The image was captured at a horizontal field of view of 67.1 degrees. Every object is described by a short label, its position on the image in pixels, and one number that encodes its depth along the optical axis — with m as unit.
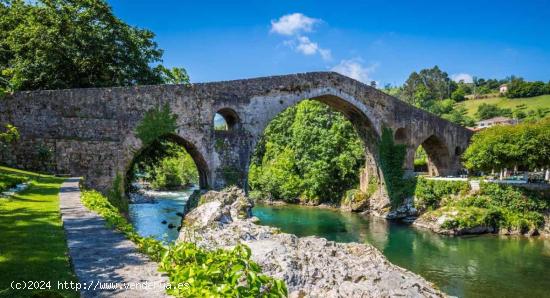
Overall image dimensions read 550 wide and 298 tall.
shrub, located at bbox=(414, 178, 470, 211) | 24.16
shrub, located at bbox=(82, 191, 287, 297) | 3.12
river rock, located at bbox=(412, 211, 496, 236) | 21.55
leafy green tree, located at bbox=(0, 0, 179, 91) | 17.67
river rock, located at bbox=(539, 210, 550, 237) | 21.09
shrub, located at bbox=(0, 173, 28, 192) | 9.50
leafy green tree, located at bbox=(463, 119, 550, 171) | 21.02
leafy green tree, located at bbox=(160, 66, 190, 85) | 23.25
